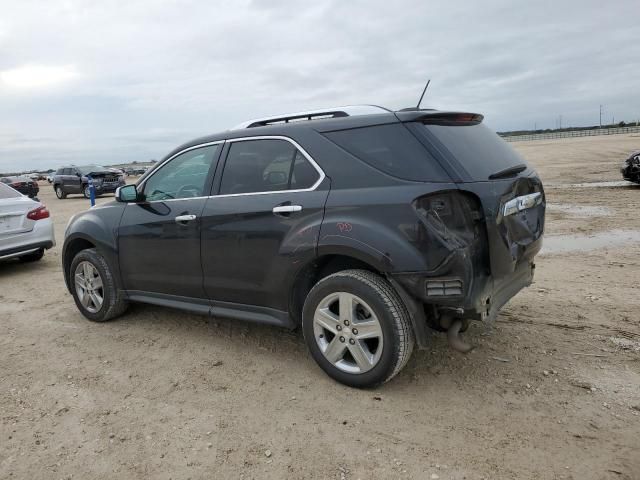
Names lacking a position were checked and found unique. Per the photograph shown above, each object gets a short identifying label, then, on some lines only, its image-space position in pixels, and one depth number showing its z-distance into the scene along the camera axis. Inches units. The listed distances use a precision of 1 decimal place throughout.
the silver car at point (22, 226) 285.9
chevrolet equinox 119.3
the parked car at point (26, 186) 994.7
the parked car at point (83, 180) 909.8
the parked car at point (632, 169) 527.5
